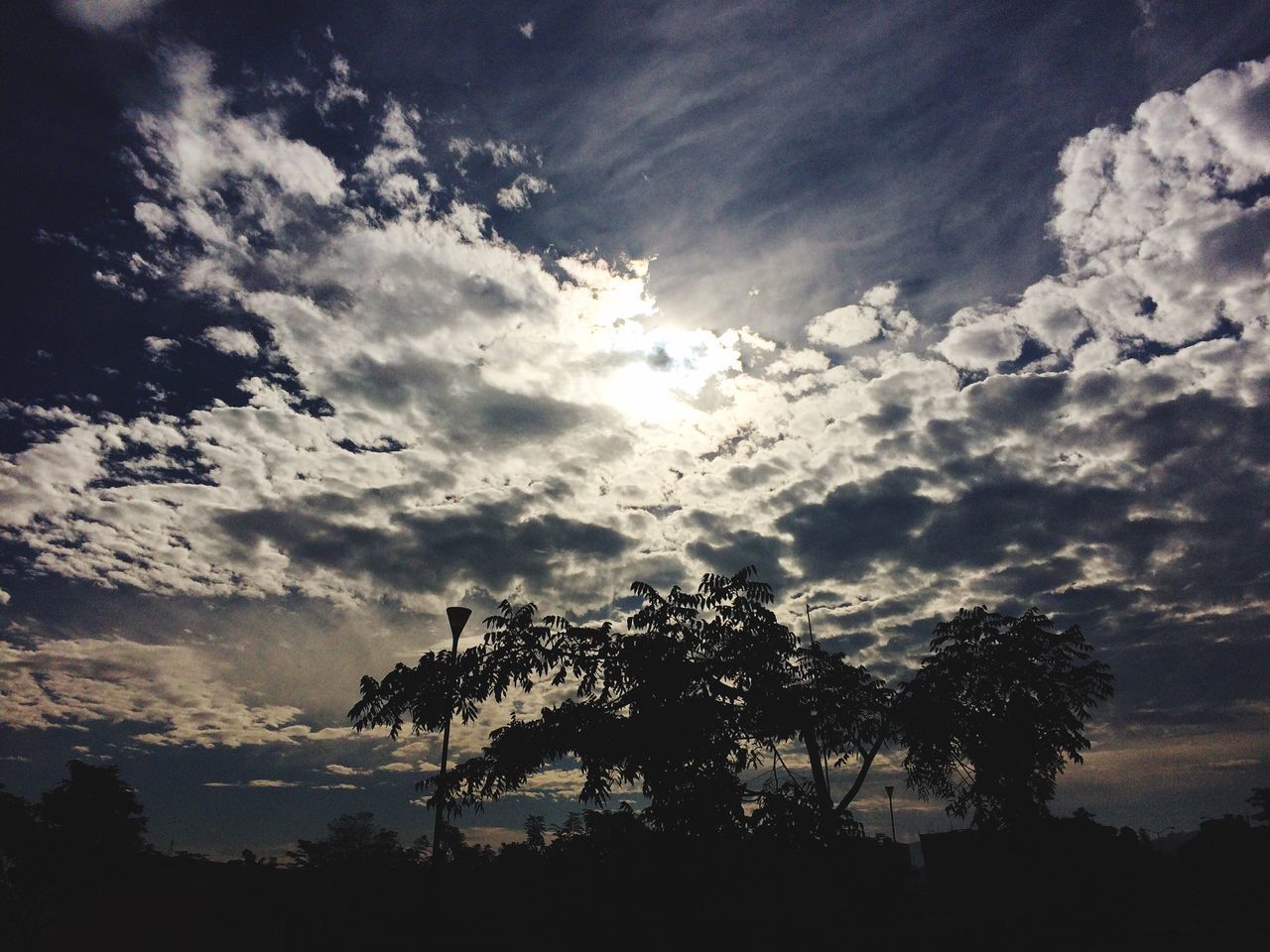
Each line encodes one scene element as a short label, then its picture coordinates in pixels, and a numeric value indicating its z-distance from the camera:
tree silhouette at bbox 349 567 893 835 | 12.41
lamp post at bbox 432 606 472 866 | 12.70
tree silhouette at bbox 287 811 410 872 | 14.10
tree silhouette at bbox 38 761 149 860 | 42.22
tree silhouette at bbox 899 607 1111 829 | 14.41
